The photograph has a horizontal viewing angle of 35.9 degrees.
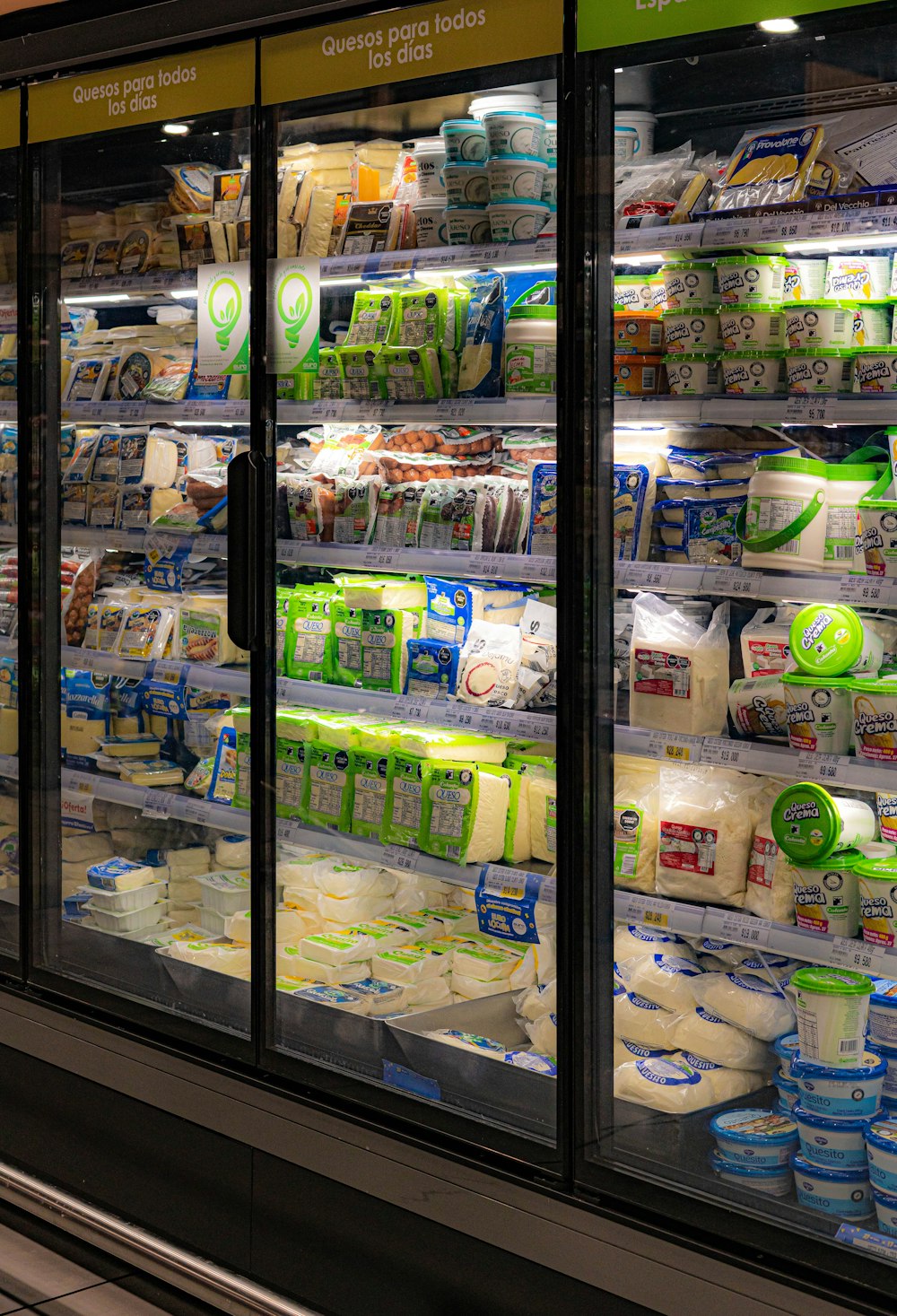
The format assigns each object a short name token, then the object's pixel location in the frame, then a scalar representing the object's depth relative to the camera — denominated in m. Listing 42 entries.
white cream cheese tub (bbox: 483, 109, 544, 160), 2.58
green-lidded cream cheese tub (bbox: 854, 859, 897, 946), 2.22
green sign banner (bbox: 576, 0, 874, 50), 2.03
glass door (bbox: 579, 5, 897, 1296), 2.21
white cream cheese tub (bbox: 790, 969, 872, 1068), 2.23
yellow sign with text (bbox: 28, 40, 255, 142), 2.81
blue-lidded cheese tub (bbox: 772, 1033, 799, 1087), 2.36
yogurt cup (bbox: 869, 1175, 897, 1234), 2.11
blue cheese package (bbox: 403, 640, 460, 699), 2.88
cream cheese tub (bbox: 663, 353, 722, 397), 2.46
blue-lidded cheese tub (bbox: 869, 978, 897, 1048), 2.30
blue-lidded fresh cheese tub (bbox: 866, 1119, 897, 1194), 2.11
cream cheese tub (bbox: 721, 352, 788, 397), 2.39
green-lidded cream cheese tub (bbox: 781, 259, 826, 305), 2.43
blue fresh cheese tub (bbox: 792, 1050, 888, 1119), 2.21
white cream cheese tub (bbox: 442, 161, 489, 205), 2.63
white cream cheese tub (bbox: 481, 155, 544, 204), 2.58
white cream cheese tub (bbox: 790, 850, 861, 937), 2.28
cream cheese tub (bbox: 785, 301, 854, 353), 2.31
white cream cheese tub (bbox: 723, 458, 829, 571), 2.31
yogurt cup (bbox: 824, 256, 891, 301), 2.39
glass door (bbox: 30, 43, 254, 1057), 3.04
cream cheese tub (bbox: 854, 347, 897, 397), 2.20
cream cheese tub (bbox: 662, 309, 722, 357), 2.45
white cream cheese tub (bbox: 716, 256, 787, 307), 2.40
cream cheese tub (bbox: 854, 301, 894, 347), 2.34
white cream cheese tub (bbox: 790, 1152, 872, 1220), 2.19
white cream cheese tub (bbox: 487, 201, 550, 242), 2.59
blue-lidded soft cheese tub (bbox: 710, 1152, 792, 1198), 2.26
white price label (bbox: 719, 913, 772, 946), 2.29
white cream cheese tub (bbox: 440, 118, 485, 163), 2.66
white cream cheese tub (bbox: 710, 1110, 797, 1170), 2.27
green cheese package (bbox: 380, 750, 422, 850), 2.91
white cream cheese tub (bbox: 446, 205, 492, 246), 2.65
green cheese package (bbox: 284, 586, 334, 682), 3.11
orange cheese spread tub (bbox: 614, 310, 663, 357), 2.51
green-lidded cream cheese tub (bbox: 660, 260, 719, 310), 2.46
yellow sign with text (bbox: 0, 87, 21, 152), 3.25
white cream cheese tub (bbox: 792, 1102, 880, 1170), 2.21
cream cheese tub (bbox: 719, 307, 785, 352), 2.39
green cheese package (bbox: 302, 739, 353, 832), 3.02
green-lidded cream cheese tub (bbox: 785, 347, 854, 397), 2.31
